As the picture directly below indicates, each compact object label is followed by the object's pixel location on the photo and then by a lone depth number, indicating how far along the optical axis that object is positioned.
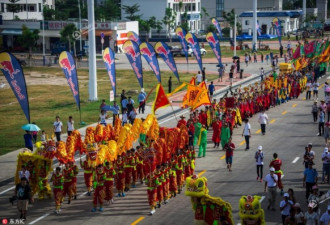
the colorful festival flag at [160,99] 29.16
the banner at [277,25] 76.00
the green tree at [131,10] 100.94
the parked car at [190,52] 78.47
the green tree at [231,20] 102.50
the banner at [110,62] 37.93
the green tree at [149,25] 95.12
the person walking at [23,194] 20.80
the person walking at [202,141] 29.41
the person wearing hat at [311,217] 18.14
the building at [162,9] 101.24
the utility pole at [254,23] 77.24
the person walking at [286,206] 19.75
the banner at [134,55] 40.31
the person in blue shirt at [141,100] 40.03
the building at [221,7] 118.88
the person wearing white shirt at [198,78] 50.00
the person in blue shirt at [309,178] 22.89
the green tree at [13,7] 97.56
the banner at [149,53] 41.88
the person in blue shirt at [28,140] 29.55
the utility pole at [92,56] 44.41
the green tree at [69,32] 76.56
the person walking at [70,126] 32.73
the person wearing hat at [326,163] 24.86
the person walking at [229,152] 26.83
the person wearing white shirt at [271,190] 22.03
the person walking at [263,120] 33.88
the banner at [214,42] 52.41
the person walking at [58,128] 32.53
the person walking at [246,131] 30.48
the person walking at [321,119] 33.53
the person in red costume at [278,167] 23.61
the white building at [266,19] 106.94
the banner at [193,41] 51.29
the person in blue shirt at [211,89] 45.72
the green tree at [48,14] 100.31
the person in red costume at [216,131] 31.19
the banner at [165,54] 45.25
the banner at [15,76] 28.44
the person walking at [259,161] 25.15
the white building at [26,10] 98.94
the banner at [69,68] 34.56
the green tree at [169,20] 97.18
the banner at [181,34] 55.38
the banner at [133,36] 59.26
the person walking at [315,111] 36.83
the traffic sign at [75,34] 76.38
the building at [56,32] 81.12
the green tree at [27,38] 75.38
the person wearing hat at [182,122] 30.59
